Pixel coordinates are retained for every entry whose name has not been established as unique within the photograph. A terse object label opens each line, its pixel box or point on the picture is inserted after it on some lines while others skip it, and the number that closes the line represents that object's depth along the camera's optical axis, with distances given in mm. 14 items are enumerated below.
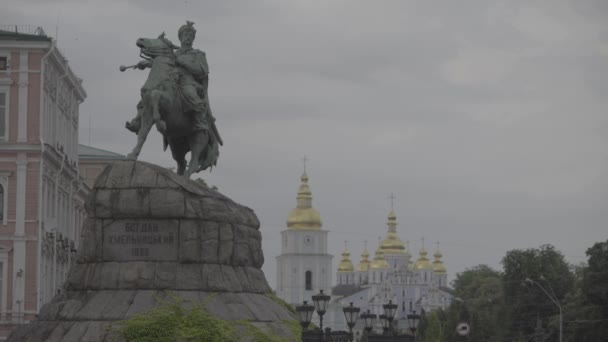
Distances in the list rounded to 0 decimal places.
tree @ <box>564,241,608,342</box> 81625
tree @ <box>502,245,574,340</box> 103938
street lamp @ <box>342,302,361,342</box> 50406
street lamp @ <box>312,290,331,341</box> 46531
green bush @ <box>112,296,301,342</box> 27078
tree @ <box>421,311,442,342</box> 128362
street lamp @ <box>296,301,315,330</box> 45062
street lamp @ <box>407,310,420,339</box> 56706
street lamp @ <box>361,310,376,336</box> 55312
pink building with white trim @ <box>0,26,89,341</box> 59250
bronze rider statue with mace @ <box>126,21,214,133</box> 30141
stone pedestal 28062
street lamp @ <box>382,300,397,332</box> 54319
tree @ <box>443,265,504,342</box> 116812
